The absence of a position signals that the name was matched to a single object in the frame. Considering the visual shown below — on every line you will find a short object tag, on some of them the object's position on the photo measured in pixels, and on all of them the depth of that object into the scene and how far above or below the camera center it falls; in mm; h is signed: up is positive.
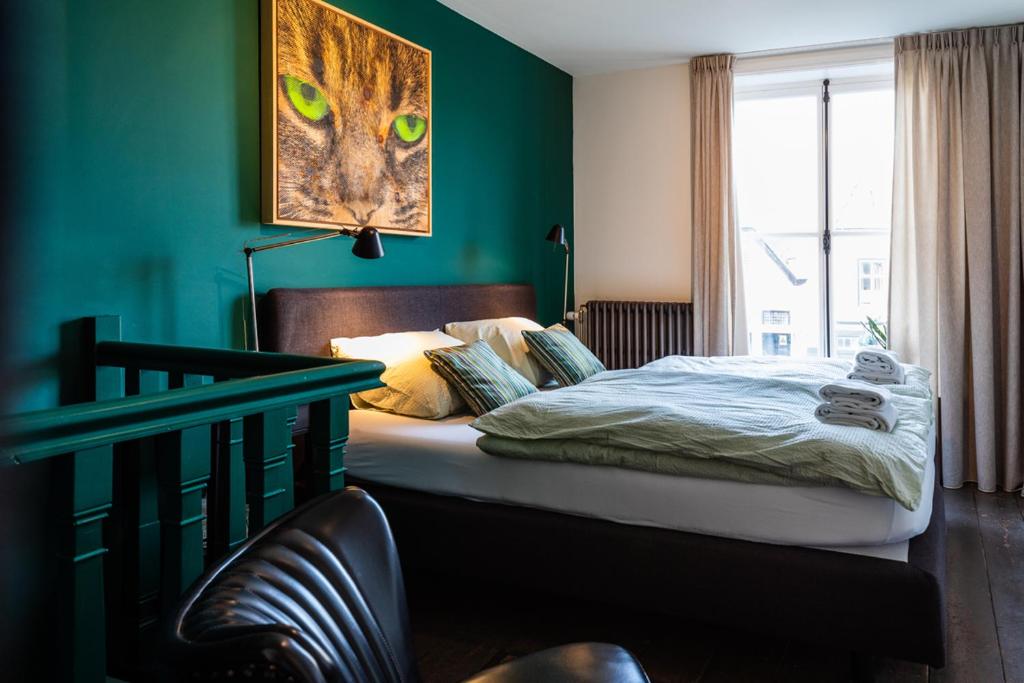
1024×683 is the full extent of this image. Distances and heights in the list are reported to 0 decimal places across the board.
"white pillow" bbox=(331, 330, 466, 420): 3088 -167
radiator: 5168 +40
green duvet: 2145 -291
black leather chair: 721 -299
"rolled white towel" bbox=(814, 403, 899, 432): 2393 -250
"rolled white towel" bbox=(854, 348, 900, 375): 3432 -124
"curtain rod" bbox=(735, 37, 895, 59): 4637 +1683
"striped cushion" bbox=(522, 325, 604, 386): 3730 -88
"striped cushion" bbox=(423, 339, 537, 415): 3102 -151
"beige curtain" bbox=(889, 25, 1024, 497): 4328 +569
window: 4941 +826
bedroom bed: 2107 -583
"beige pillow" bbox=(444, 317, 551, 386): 3818 -13
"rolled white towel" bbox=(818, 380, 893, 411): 2438 -191
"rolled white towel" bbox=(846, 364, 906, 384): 3408 -179
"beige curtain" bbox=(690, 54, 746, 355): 4969 +723
